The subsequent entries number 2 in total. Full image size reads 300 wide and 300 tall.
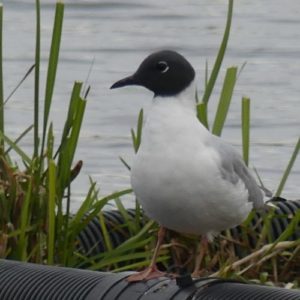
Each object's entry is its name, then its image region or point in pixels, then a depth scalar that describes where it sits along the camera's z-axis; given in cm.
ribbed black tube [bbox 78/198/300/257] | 1012
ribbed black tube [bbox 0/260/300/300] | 793
